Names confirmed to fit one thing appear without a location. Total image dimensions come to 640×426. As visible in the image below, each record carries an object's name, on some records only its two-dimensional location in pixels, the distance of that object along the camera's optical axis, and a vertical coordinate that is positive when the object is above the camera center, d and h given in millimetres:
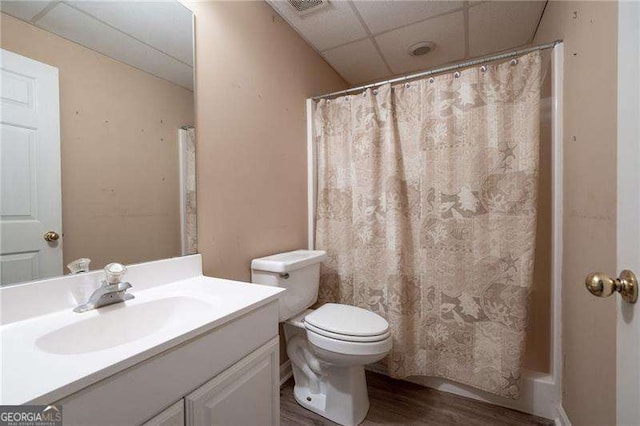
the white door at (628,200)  479 +10
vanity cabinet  517 -415
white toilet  1270 -635
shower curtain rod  1338 +771
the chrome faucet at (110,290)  812 -240
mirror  736 +253
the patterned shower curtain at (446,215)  1367 -44
